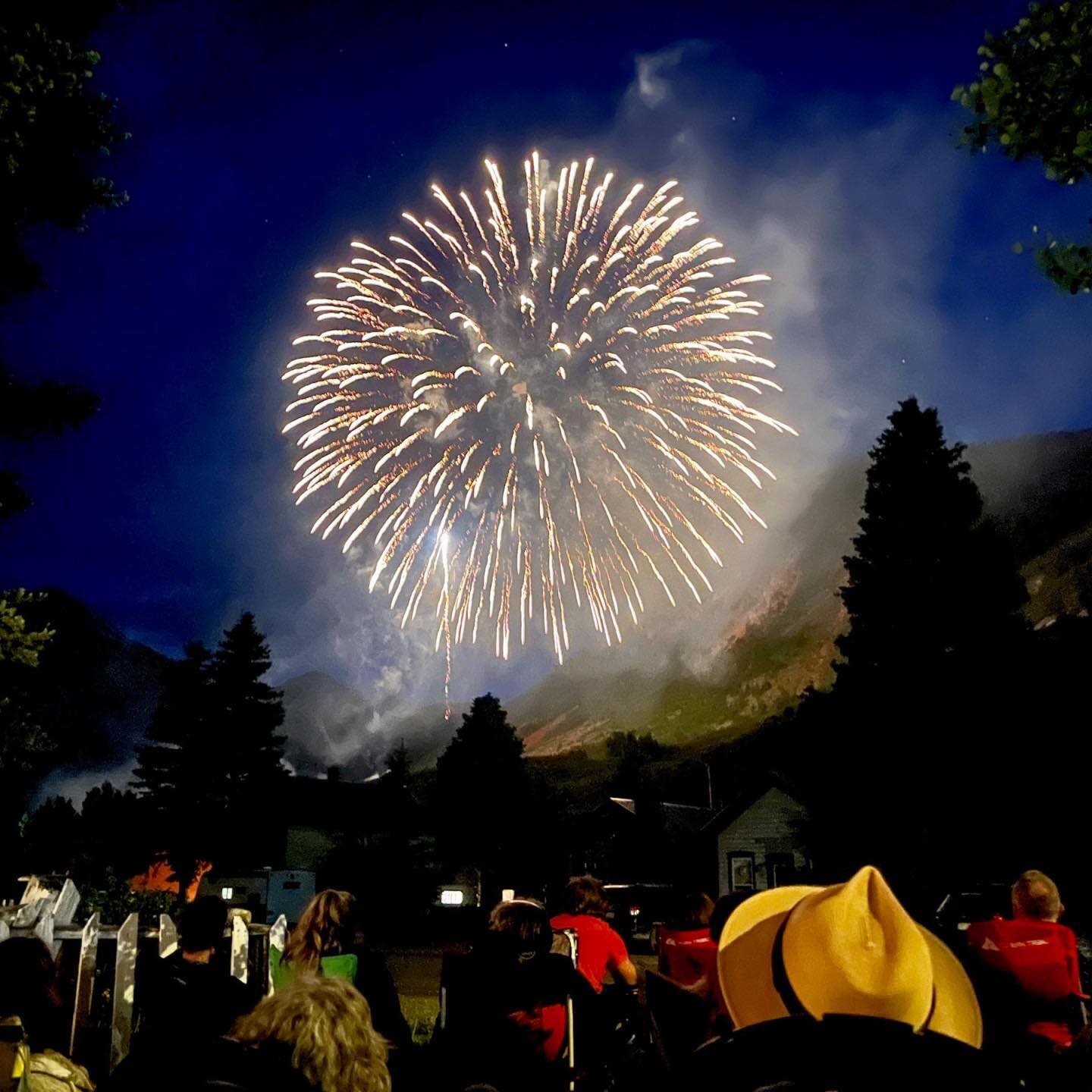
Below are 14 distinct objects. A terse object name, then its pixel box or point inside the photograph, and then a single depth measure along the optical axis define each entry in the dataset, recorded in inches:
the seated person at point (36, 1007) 175.8
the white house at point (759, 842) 1656.0
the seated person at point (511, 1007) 221.5
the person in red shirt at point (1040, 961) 219.9
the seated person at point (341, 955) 227.3
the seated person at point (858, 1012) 70.0
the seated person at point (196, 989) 186.2
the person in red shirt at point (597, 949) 290.7
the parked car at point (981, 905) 525.6
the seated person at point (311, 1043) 120.3
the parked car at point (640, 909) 1331.2
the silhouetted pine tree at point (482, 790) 2261.3
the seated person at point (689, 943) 307.9
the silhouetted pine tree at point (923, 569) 1010.7
